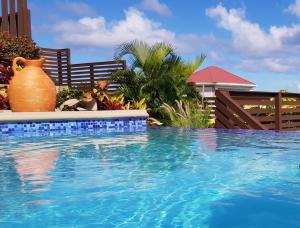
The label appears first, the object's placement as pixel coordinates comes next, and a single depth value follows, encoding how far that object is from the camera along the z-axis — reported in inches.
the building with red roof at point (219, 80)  969.0
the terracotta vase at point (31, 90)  400.5
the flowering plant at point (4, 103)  445.1
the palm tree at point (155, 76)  531.5
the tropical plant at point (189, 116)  457.1
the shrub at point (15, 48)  570.7
